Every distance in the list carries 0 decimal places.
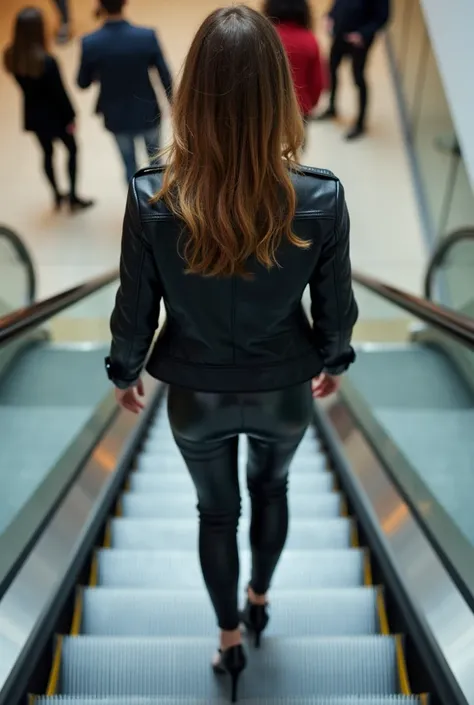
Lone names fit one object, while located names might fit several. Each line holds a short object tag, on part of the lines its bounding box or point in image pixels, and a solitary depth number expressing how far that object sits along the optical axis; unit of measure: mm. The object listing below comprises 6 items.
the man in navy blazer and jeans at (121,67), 4453
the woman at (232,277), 1121
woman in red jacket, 4293
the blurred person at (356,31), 5844
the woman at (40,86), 4688
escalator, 1743
